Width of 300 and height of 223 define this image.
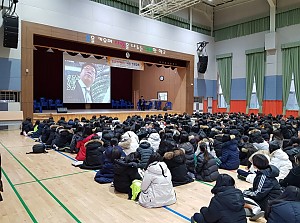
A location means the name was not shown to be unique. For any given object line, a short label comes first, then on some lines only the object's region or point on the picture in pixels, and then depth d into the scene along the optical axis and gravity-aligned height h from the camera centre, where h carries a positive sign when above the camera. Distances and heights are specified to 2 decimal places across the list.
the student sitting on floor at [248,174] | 5.10 -1.34
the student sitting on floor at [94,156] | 5.81 -1.11
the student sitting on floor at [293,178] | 3.33 -0.91
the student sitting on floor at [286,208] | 2.15 -0.85
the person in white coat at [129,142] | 5.80 -0.81
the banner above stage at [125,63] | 15.79 +2.79
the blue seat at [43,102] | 17.69 +0.31
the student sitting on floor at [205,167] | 5.13 -1.18
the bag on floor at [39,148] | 7.41 -1.20
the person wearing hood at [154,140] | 6.60 -0.84
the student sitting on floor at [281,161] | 4.61 -0.94
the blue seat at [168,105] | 21.08 +0.20
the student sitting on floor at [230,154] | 6.01 -1.08
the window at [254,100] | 19.32 +0.60
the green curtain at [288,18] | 16.81 +5.98
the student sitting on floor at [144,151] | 5.12 -0.90
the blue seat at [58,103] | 18.20 +0.25
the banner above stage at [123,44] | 14.62 +3.83
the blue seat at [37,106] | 15.96 +0.03
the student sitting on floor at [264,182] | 3.37 -0.97
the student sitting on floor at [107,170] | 4.93 -1.26
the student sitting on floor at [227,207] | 2.56 -0.99
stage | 13.46 -0.44
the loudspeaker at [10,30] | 11.33 +3.34
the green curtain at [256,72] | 18.44 +2.58
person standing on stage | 21.08 +0.26
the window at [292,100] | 17.38 +0.56
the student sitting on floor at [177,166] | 4.58 -1.08
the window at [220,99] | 21.50 +0.73
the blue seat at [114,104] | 22.29 +0.26
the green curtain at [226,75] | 20.58 +2.63
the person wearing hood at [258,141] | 6.06 -0.82
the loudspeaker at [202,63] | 20.20 +3.47
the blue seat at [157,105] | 21.92 +0.20
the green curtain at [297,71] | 16.69 +2.41
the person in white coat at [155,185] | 3.78 -1.14
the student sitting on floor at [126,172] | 4.25 -1.08
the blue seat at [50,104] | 18.11 +0.18
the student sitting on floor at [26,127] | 11.00 -0.87
